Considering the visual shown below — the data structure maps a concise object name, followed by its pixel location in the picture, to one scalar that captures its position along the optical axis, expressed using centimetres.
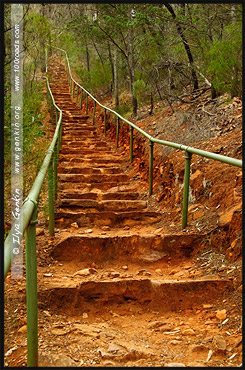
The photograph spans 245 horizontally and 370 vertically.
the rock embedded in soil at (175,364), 211
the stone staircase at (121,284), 235
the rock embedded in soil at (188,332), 254
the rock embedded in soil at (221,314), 265
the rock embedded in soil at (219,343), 224
